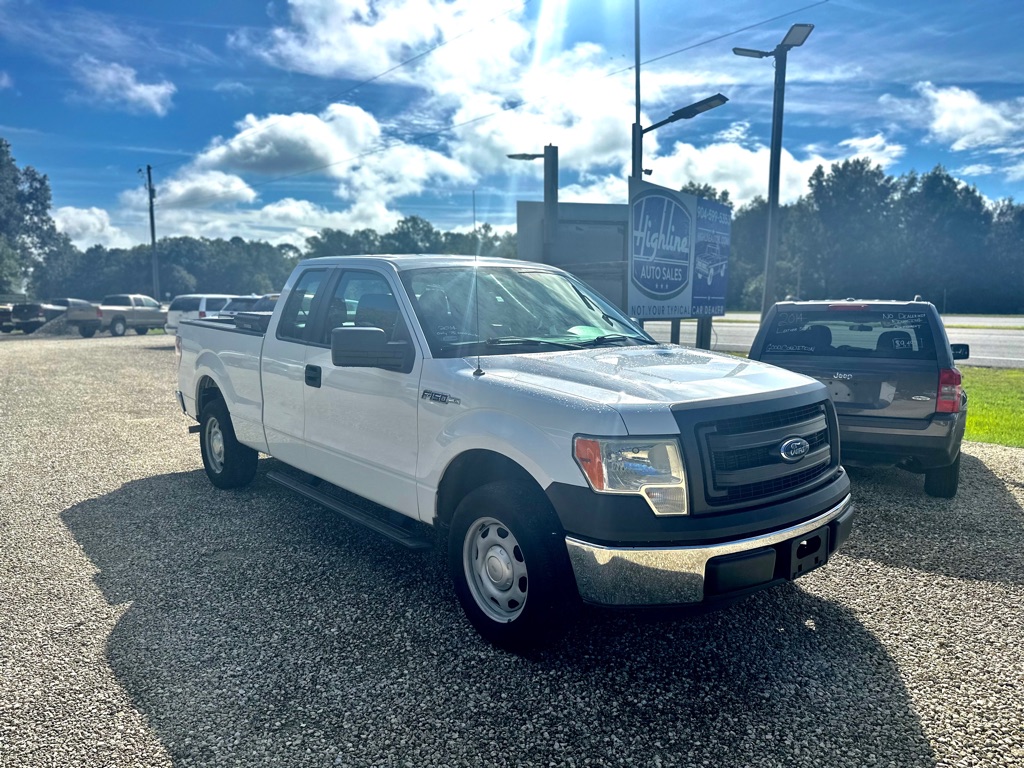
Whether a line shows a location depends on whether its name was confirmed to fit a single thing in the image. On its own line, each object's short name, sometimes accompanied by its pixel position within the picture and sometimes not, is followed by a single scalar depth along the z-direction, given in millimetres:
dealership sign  10047
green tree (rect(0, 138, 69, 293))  81938
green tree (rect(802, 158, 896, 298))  69062
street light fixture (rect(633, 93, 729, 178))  12773
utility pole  49219
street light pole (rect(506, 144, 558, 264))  13258
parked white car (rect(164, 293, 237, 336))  24953
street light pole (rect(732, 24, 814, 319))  11164
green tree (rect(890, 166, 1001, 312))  62375
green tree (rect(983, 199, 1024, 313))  59188
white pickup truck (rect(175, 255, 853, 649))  2982
